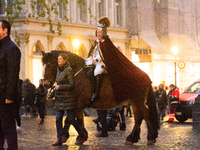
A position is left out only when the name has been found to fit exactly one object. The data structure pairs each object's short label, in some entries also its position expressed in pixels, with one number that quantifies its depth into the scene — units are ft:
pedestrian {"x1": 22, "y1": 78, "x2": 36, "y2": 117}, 74.15
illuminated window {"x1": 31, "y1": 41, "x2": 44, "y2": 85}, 124.57
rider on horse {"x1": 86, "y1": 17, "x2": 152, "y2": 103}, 36.50
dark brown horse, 36.40
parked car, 67.36
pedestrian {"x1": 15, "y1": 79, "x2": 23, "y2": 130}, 56.03
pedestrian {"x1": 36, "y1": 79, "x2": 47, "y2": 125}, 70.03
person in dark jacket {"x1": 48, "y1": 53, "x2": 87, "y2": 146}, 35.14
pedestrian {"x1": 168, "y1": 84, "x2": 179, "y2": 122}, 68.80
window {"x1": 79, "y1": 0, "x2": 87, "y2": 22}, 140.87
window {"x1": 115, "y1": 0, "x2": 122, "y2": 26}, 153.99
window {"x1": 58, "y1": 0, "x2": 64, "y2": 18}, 133.80
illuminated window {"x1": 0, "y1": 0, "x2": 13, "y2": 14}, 122.00
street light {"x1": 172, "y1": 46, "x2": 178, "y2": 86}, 104.35
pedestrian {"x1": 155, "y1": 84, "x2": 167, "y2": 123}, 70.59
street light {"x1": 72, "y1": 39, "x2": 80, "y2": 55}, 114.83
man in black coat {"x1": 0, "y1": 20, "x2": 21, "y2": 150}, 25.80
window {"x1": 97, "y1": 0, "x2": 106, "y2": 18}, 147.23
